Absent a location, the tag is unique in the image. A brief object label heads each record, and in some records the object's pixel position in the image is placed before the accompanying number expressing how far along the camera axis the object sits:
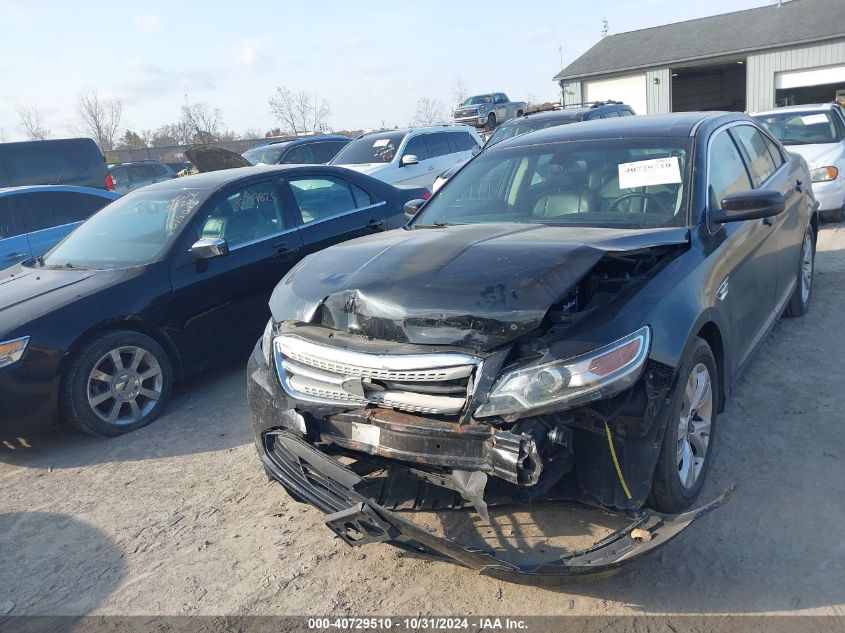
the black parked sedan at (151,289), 4.42
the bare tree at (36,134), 47.97
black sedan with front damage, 2.55
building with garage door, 27.30
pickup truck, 32.38
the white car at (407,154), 11.55
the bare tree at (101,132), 47.78
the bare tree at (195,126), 49.65
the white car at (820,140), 8.79
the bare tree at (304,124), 47.06
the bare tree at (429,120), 52.00
